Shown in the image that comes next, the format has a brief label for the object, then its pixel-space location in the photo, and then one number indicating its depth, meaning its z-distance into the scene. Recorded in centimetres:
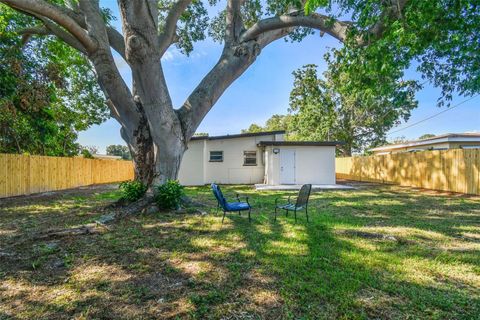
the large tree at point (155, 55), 567
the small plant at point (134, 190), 682
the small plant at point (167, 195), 658
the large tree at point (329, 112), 2567
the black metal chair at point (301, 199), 566
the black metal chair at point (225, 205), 539
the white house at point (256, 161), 1558
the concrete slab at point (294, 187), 1361
